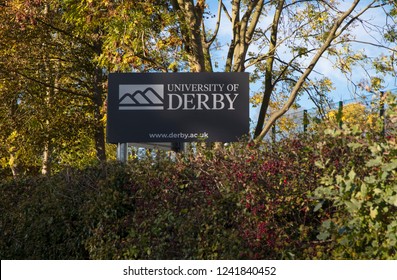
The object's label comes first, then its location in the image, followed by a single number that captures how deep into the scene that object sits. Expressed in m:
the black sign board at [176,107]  12.68
